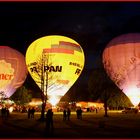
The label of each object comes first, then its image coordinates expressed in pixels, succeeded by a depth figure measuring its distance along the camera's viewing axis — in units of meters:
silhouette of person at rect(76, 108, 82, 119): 38.44
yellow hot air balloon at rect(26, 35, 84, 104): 45.44
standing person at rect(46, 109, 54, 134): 22.45
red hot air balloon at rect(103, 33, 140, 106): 46.75
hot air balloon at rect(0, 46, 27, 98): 53.71
